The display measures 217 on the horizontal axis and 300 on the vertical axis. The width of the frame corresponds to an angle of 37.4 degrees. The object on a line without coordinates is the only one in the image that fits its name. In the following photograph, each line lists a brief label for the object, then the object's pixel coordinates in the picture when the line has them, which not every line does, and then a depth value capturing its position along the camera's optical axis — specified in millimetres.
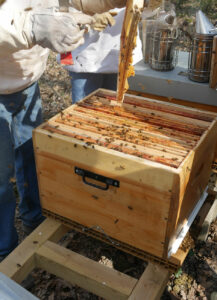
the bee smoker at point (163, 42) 2168
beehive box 1410
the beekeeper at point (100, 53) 2475
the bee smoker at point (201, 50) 1984
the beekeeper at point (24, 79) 1513
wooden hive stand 1526
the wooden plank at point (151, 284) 1482
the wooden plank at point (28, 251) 1607
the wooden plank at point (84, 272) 1548
